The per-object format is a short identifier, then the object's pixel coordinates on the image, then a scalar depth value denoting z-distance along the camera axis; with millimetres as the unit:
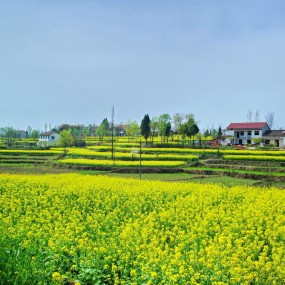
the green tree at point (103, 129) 99250
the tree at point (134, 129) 95188
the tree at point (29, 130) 149000
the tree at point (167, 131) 78500
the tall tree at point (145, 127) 78356
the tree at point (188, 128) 73062
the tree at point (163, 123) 81725
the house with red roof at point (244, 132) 77312
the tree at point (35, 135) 126688
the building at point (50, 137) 99262
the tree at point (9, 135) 97756
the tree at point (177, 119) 86125
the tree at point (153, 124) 86656
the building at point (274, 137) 68438
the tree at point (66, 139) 74250
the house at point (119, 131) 127188
